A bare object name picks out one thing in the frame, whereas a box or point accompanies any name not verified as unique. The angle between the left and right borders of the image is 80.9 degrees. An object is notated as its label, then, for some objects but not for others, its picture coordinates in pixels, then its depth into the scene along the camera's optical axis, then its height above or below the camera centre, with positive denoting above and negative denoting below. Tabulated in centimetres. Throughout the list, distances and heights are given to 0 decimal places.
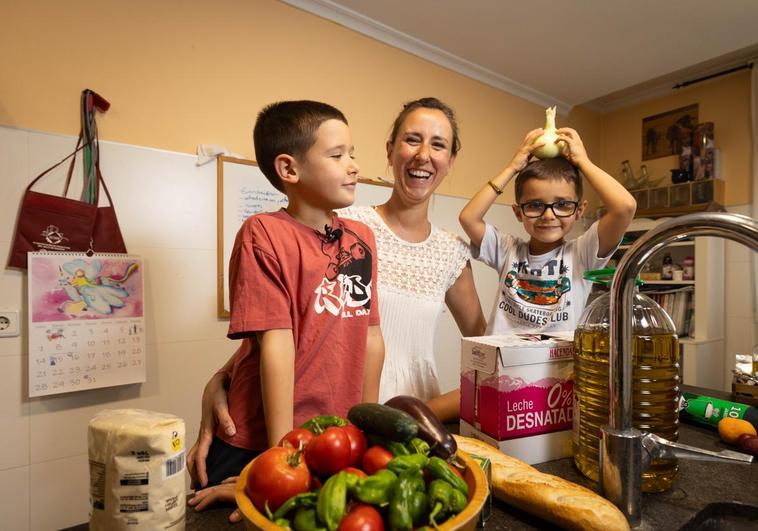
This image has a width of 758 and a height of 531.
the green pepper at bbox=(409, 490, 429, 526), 40 -22
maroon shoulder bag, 152 +14
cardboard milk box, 72 -21
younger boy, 109 +8
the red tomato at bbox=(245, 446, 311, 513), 42 -21
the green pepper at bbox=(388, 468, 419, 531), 39 -21
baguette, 51 -29
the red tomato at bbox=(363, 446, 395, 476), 47 -21
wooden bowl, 38 -23
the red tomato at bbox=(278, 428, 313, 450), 49 -20
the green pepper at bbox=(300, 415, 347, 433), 53 -19
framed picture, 332 +104
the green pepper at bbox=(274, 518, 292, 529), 39 -23
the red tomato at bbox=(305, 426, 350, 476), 46 -20
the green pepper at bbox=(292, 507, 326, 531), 39 -23
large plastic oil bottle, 70 -18
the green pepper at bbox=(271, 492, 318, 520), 40 -22
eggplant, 51 -20
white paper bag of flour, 44 -21
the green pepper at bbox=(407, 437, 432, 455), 49 -20
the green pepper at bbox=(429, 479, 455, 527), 40 -21
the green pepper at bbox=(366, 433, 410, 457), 48 -20
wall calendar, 154 -21
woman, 116 +3
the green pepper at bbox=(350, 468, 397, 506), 41 -21
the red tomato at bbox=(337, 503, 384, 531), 38 -22
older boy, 76 -6
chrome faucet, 55 -22
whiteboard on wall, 200 +29
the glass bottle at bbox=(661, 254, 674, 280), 318 -2
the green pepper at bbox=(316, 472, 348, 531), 39 -21
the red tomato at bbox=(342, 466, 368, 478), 44 -21
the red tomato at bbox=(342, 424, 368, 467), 48 -20
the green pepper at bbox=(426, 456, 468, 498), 43 -21
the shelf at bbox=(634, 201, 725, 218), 286 +39
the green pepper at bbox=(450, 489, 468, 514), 41 -22
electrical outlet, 151 -20
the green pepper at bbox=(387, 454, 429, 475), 43 -20
